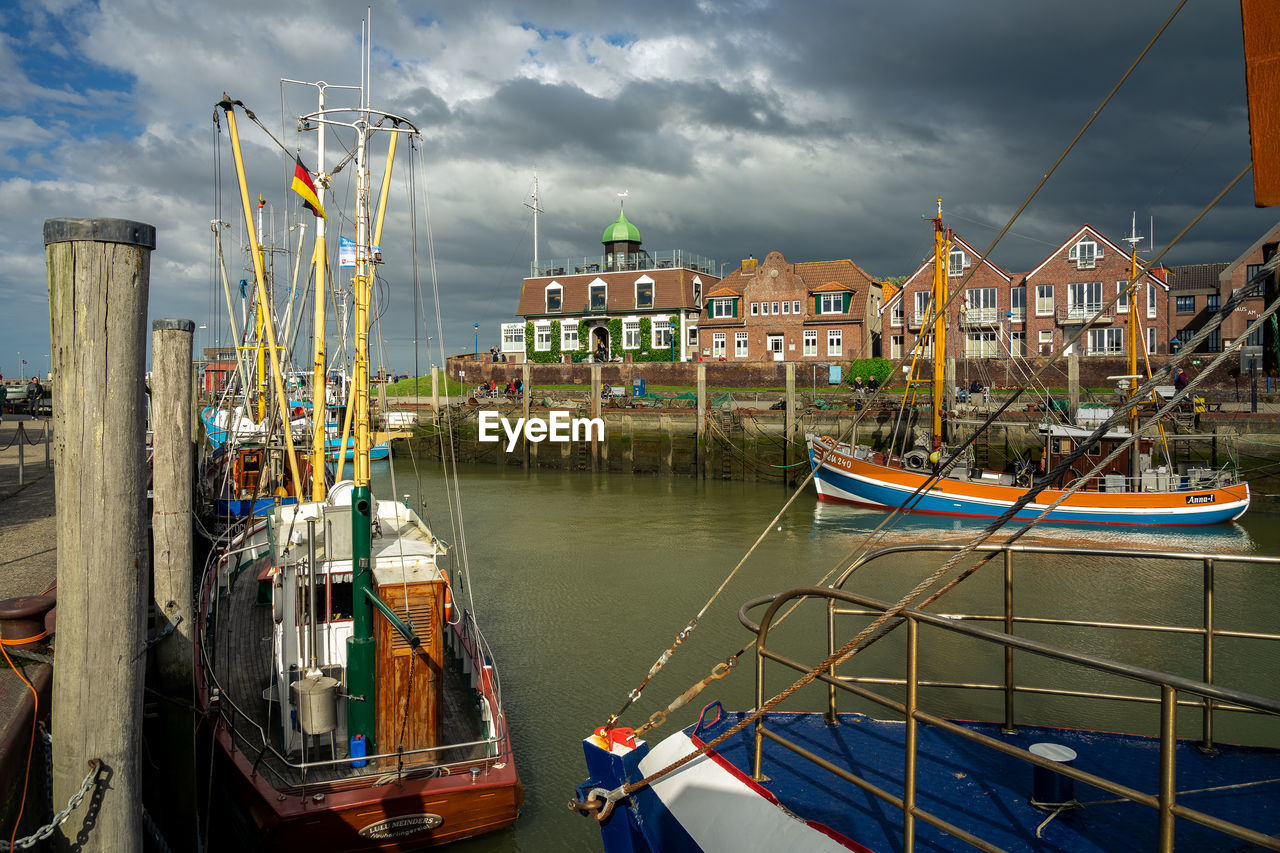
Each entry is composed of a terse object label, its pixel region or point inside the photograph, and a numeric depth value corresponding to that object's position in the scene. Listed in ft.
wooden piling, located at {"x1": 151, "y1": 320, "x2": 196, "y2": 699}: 21.48
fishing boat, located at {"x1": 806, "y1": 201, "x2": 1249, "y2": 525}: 84.07
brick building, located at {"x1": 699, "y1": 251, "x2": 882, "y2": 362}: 179.42
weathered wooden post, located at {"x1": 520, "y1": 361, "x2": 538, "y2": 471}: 132.82
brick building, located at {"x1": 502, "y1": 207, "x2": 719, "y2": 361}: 197.26
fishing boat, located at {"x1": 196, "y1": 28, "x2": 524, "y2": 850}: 24.20
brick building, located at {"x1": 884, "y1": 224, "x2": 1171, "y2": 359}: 156.76
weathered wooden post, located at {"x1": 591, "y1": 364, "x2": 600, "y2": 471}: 127.48
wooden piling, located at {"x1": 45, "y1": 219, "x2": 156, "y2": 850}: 13.15
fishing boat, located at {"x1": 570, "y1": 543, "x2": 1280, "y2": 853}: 12.94
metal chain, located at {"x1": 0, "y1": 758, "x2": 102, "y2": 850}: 12.80
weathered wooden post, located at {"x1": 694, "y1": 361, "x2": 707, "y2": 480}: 121.29
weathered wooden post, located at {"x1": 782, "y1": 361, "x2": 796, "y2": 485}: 115.03
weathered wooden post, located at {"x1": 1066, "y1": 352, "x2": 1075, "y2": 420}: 104.32
